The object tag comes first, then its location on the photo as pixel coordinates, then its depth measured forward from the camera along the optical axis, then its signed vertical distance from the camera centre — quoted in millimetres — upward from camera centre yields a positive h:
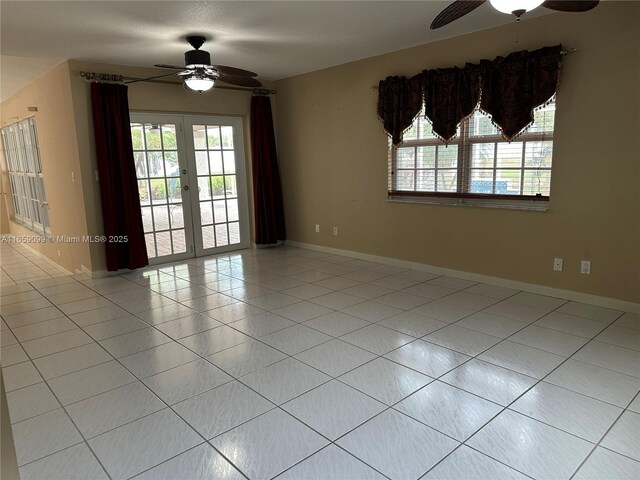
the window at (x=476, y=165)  3869 -18
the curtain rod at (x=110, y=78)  4734 +1076
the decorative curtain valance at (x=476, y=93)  3705 +674
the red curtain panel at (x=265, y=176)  6184 -93
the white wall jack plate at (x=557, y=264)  3861 -914
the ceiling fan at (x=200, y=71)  3896 +902
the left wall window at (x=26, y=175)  6348 +22
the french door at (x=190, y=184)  5457 -161
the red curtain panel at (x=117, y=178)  4844 -43
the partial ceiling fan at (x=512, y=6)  2026 +797
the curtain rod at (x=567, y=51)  3543 +888
